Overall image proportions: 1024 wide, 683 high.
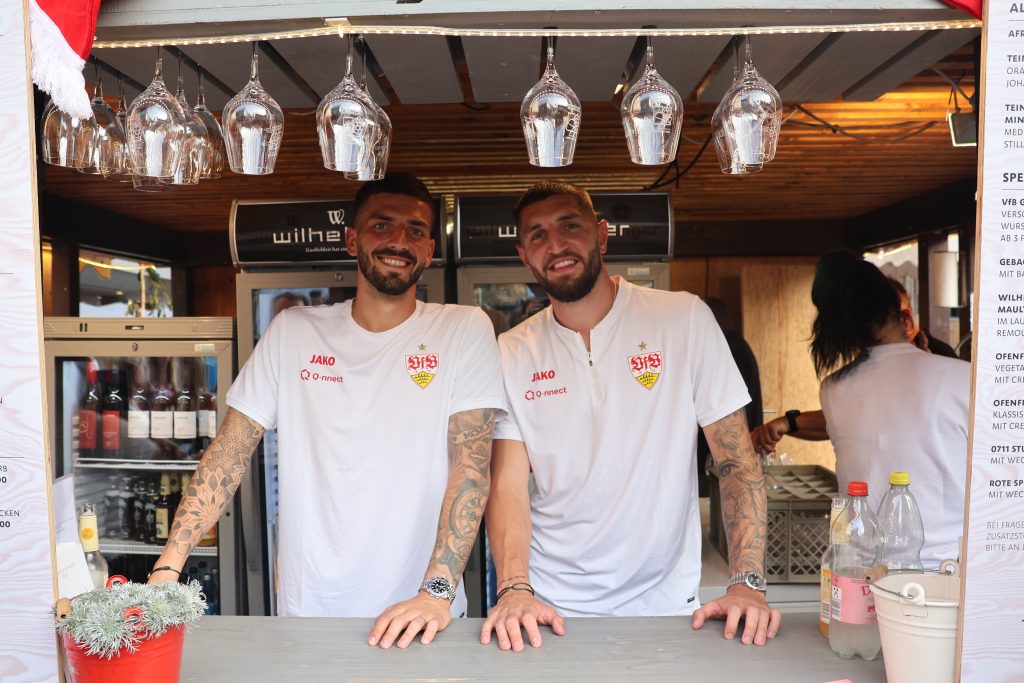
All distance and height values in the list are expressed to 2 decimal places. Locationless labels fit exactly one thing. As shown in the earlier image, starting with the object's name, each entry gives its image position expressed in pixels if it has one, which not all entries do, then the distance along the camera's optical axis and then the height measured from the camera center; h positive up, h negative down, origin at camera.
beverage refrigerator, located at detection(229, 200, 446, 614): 3.85 +0.20
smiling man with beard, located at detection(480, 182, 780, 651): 2.26 -0.33
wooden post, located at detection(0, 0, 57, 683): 1.40 -0.05
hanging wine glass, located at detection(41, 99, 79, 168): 1.67 +0.36
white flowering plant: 1.27 -0.46
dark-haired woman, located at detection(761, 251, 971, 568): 2.53 -0.28
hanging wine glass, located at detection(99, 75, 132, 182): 1.80 +0.36
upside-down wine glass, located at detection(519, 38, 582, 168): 1.52 +0.35
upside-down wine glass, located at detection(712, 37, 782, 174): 1.56 +0.35
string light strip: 1.50 +0.50
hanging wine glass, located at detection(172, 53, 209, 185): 1.76 +0.35
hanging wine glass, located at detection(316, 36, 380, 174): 1.52 +0.34
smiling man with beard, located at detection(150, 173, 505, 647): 2.26 -0.30
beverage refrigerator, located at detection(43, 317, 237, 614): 3.90 -0.52
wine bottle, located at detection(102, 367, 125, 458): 4.10 -0.53
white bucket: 1.39 -0.54
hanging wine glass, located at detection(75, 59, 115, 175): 1.72 +0.37
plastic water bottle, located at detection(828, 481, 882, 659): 1.56 -0.50
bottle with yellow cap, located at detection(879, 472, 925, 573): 1.62 -0.43
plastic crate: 2.90 -0.78
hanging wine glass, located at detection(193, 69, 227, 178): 1.88 +0.39
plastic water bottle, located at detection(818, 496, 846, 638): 1.64 -0.53
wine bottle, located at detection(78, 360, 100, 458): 4.10 -0.50
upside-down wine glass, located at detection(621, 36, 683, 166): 1.55 +0.35
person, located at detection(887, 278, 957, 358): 2.82 -0.10
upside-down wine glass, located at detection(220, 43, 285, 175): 1.59 +0.35
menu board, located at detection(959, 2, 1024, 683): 1.38 -0.12
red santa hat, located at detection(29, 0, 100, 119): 1.42 +0.45
